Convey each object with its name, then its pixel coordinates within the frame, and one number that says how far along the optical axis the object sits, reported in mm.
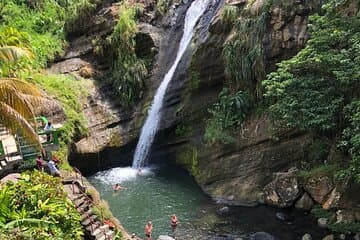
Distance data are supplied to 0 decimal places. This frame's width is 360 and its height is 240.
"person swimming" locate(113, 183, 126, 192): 19453
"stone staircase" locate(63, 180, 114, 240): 12875
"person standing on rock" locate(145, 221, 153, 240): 15148
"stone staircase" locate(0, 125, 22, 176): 15259
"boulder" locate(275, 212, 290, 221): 16333
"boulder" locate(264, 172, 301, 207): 16719
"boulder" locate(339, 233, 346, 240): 14342
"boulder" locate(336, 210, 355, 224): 14504
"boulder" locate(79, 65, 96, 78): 23016
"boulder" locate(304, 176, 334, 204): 15789
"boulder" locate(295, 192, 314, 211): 16422
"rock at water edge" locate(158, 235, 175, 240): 15023
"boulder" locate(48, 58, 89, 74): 23219
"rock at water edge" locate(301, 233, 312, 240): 14908
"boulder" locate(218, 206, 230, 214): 17141
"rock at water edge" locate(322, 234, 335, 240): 14474
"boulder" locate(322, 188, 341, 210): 15235
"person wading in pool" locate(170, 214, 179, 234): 15825
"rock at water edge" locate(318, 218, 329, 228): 15376
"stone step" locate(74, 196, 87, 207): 13445
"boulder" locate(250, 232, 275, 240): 15164
